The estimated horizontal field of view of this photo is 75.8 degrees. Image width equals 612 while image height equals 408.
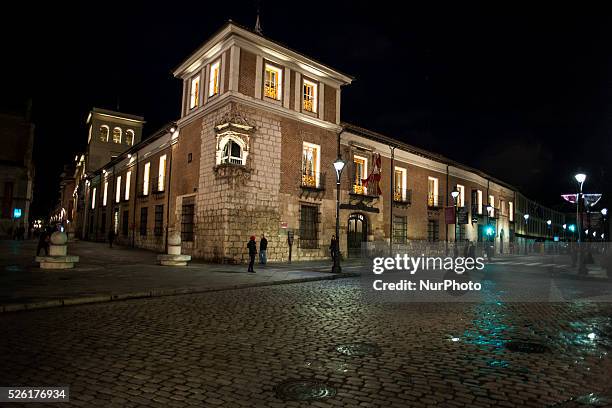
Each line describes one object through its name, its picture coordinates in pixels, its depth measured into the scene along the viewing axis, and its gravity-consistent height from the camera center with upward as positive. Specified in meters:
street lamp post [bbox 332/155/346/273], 16.16 -0.69
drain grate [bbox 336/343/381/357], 5.22 -1.55
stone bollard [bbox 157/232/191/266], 17.34 -1.11
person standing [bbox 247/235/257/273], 15.46 -0.68
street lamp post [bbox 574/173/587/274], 18.81 +1.29
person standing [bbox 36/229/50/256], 16.86 -0.60
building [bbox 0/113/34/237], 41.16 +5.99
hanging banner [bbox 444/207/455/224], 26.87 +1.59
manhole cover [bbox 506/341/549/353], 5.53 -1.54
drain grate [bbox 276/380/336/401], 3.77 -1.56
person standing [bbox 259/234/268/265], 18.50 -0.79
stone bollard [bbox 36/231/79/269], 14.59 -1.10
